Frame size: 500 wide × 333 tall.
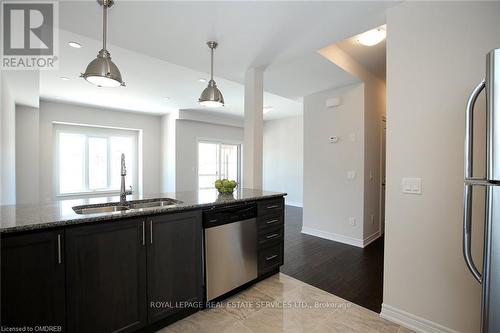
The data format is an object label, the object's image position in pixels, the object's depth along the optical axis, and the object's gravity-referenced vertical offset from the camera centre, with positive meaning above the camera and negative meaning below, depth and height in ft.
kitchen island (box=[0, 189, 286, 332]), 4.25 -2.08
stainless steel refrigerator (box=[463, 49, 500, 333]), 3.30 -0.59
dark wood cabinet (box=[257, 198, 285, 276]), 8.32 -2.54
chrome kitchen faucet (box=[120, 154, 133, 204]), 7.04 -0.82
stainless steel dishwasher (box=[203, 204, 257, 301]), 6.87 -2.55
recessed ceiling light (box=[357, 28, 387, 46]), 8.59 +4.71
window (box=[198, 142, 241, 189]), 24.14 +0.22
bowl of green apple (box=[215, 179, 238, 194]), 8.63 -0.79
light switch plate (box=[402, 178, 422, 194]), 5.98 -0.53
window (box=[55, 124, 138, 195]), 19.23 +0.51
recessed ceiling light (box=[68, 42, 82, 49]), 8.92 +4.49
